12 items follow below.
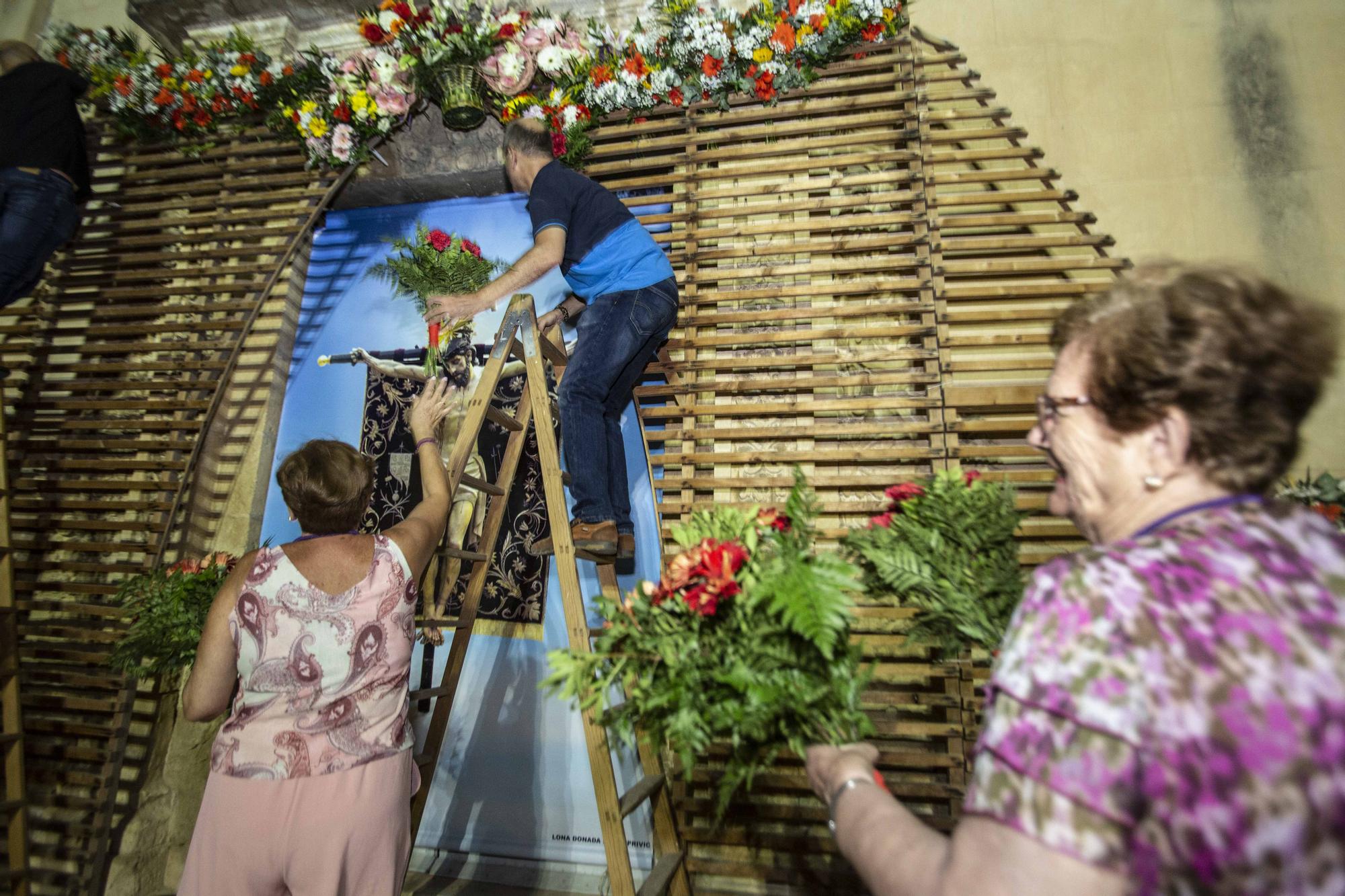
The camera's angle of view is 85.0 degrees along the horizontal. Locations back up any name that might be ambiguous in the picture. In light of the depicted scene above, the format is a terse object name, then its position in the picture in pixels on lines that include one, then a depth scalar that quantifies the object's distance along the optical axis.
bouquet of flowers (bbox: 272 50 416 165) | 3.44
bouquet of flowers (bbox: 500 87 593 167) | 3.12
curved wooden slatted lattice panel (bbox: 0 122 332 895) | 3.07
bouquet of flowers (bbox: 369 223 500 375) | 3.24
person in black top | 3.20
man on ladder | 2.43
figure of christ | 3.14
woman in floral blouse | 0.71
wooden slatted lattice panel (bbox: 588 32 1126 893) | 2.50
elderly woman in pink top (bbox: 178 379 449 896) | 1.60
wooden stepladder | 2.00
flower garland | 3.02
